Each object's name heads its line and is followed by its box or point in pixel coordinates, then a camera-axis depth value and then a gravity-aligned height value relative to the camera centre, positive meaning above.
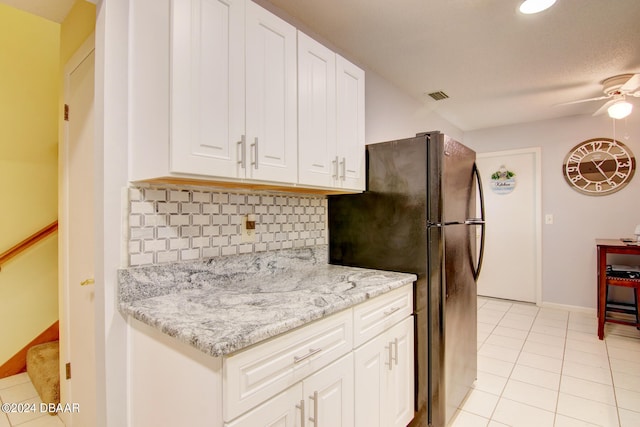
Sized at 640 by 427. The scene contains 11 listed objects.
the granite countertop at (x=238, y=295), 0.92 -0.34
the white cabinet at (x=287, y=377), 0.87 -0.55
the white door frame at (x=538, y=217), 4.12 -0.05
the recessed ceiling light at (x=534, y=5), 1.77 +1.19
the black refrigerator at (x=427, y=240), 1.73 -0.16
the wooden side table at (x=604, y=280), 2.94 -0.64
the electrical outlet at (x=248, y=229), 1.64 -0.08
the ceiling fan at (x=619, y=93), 2.71 +1.06
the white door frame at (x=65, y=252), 1.74 -0.22
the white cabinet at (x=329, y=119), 1.54 +0.51
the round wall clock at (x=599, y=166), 3.57 +0.55
